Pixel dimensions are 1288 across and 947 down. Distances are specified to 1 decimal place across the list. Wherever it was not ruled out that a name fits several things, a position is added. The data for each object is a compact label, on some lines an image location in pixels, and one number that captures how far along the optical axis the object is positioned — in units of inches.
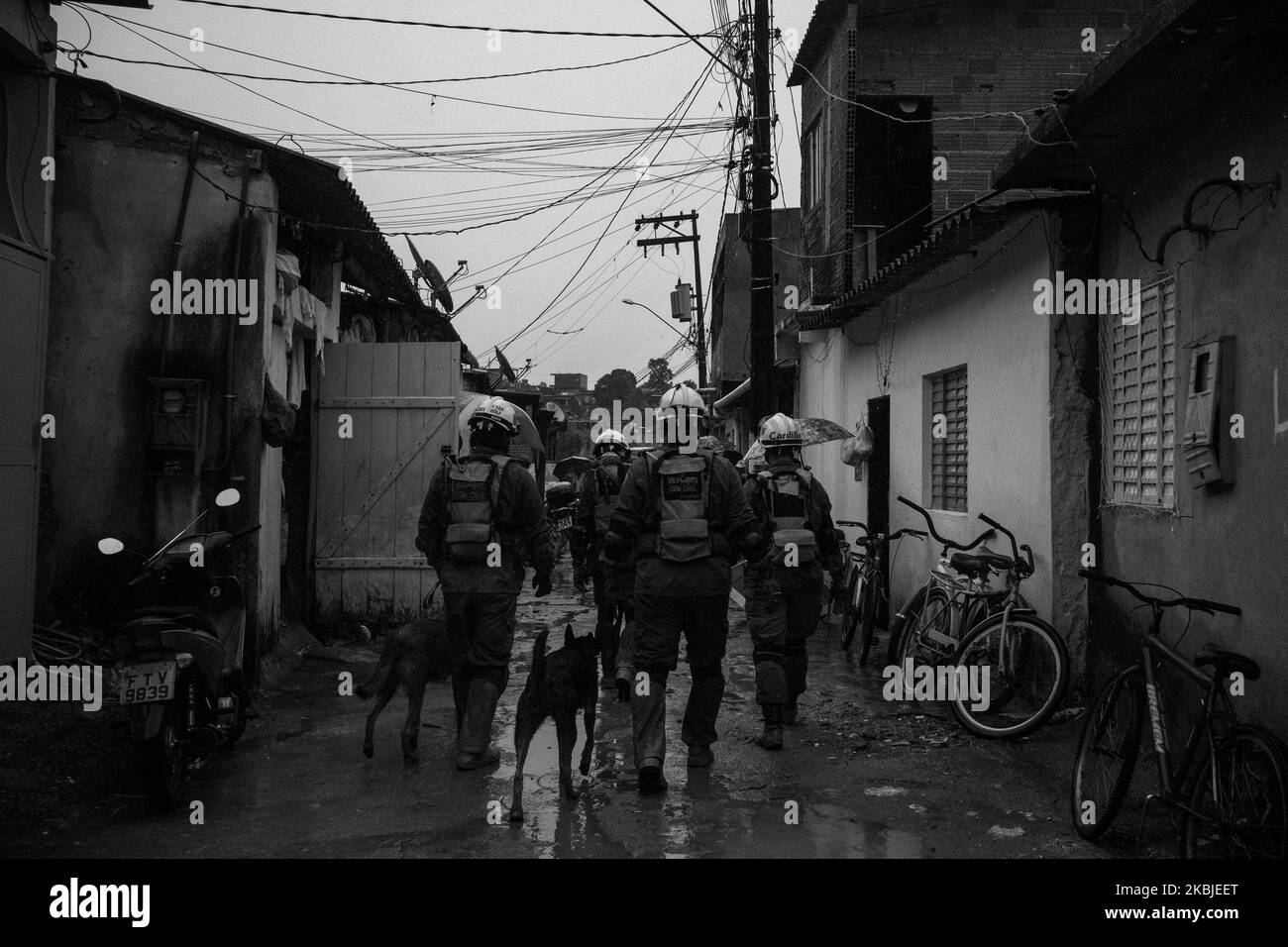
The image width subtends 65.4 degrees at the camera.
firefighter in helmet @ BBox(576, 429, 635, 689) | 325.4
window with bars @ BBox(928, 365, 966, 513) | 361.4
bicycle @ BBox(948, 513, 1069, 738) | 231.6
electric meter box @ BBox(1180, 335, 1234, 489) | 198.2
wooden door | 372.8
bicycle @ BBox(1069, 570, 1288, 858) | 145.5
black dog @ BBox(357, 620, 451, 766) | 227.0
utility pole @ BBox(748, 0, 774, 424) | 439.2
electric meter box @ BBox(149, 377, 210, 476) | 274.5
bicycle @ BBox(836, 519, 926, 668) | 358.9
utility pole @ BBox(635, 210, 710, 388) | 1125.7
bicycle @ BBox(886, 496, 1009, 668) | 277.7
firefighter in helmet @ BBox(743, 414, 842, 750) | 244.2
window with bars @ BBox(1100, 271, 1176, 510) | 231.6
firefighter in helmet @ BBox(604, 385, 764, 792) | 221.0
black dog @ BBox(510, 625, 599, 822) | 201.8
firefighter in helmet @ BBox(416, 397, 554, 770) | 223.9
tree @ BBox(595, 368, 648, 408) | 2317.9
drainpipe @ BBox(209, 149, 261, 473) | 283.7
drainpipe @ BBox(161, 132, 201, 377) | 280.4
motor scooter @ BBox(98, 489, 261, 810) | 183.9
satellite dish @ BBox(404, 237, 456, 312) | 501.1
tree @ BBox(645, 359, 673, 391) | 2134.1
